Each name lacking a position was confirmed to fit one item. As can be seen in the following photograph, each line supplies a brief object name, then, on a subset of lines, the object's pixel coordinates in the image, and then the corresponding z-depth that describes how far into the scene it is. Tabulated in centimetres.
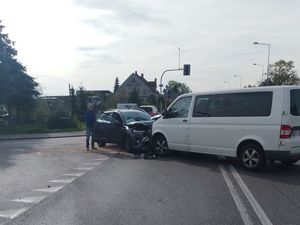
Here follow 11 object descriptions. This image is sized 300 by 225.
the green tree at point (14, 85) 2097
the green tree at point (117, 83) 7835
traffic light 2351
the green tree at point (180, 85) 8584
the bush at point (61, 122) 1966
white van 588
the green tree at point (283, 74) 4747
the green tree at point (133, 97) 4135
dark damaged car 882
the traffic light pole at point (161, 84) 2563
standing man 1008
